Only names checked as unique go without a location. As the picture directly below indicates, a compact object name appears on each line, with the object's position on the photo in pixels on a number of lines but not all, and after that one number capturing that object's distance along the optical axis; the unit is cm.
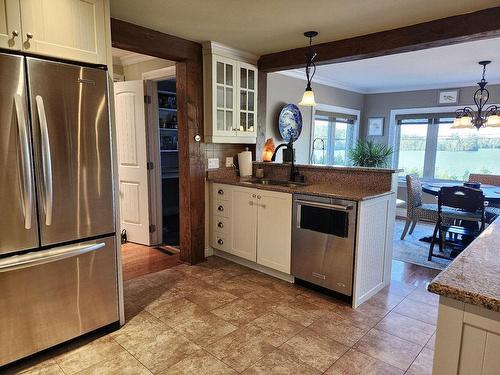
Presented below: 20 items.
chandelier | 398
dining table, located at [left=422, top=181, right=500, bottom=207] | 364
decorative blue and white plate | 500
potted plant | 564
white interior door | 402
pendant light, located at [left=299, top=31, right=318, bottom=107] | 299
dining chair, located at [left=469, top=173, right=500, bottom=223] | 480
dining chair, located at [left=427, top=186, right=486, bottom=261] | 355
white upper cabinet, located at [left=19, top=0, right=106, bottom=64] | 183
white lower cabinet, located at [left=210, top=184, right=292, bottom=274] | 311
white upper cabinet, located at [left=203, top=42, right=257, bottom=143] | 347
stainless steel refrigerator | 178
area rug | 377
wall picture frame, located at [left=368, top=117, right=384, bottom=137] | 672
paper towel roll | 389
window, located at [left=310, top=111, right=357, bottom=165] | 602
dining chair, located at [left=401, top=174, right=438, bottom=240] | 429
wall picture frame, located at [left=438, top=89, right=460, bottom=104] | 573
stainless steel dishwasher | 265
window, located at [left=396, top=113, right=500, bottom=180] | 571
